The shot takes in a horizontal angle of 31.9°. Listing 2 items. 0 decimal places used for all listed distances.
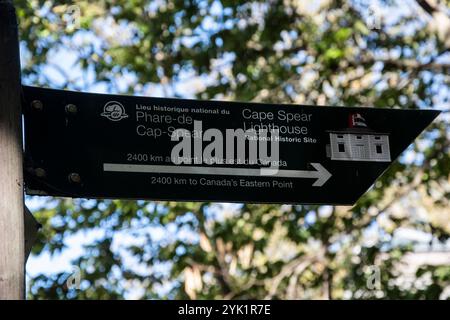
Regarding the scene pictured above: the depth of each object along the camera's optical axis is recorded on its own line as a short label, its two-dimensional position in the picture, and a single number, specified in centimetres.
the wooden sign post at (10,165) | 212
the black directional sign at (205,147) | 255
